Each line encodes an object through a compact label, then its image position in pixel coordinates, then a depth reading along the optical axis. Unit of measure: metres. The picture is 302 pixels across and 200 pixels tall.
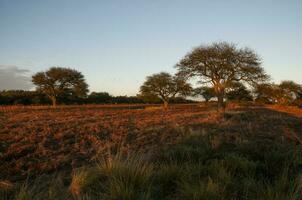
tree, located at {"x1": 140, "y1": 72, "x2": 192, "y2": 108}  55.94
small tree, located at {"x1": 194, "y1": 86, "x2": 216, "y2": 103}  64.54
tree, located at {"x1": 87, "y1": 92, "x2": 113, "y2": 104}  76.32
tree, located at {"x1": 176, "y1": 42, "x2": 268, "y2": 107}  31.06
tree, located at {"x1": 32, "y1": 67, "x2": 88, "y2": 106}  54.81
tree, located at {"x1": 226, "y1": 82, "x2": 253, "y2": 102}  64.53
